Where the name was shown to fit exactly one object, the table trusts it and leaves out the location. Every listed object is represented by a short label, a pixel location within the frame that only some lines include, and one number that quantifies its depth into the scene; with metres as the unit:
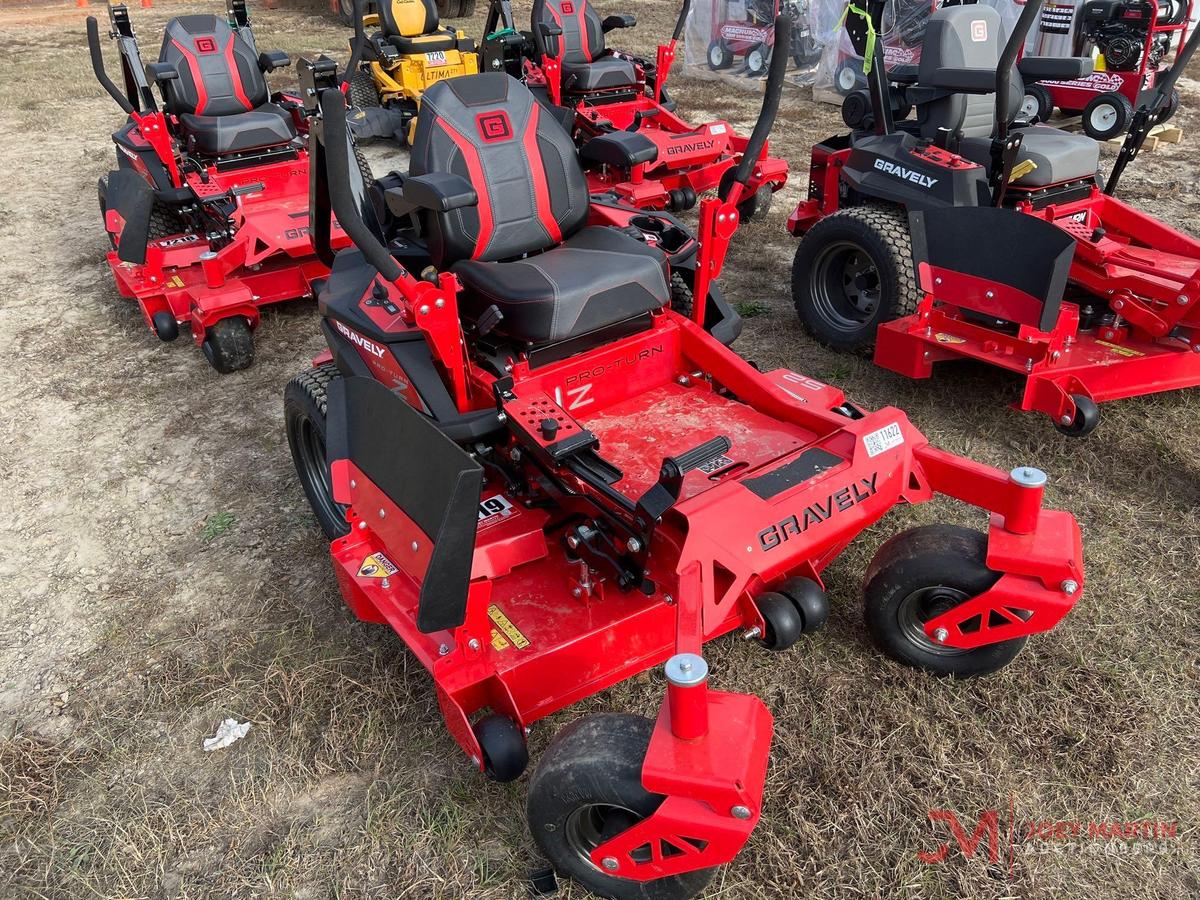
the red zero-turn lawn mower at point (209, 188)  5.13
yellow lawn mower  9.21
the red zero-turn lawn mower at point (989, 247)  3.91
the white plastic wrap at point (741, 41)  11.84
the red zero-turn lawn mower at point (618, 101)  6.78
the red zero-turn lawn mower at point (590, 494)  2.18
